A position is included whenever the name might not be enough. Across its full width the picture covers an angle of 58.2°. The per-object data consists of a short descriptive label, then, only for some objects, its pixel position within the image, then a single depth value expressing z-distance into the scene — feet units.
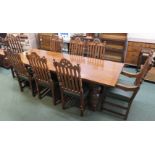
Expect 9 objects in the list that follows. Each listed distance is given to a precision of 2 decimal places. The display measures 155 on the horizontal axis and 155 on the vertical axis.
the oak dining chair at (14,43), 11.62
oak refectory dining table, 6.57
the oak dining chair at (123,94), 6.29
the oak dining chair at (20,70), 8.07
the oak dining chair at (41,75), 7.11
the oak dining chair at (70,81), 6.17
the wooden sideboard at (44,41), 12.86
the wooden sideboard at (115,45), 12.28
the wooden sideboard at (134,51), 11.11
